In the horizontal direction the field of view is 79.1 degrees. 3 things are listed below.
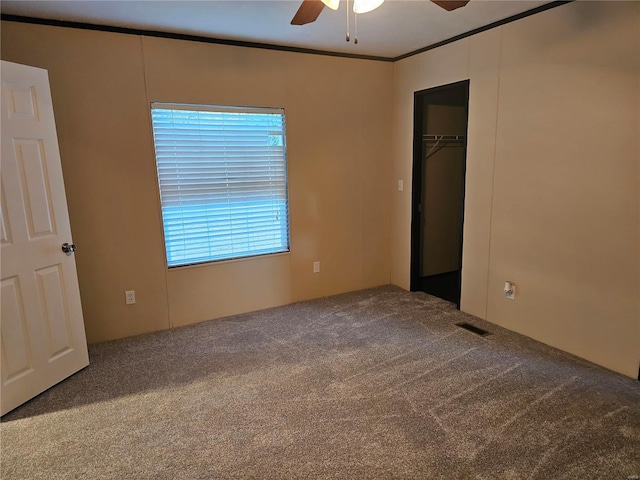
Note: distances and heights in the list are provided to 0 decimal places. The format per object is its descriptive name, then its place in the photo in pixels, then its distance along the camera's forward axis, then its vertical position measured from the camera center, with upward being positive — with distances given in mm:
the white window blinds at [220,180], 3404 -40
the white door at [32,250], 2361 -435
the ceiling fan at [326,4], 1950 +856
